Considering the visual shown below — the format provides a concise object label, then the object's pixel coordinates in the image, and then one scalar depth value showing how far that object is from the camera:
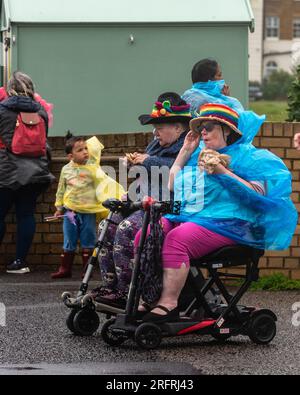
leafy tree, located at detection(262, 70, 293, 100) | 56.53
